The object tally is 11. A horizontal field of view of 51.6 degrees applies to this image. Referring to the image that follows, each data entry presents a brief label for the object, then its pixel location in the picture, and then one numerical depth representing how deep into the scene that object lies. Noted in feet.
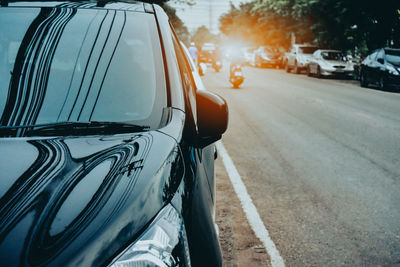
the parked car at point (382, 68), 54.80
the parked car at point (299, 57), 90.98
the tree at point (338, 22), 78.95
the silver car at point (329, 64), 77.87
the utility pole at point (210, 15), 282.81
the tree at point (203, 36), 471.21
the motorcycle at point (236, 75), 56.90
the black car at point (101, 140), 4.17
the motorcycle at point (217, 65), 97.86
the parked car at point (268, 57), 121.08
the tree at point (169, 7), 71.56
